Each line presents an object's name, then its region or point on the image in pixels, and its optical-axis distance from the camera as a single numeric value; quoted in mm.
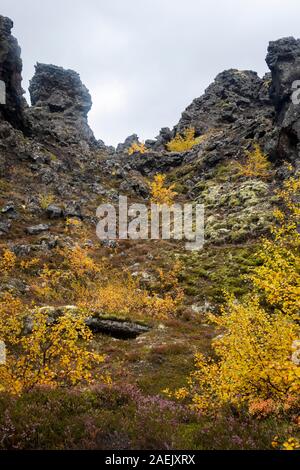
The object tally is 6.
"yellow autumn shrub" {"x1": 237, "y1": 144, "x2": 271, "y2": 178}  58906
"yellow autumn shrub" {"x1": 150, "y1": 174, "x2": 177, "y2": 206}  61875
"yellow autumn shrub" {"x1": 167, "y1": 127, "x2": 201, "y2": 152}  91281
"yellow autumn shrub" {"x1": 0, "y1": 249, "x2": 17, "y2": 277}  33406
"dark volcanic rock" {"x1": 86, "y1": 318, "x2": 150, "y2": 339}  25141
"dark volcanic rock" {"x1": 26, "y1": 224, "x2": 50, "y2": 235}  43594
